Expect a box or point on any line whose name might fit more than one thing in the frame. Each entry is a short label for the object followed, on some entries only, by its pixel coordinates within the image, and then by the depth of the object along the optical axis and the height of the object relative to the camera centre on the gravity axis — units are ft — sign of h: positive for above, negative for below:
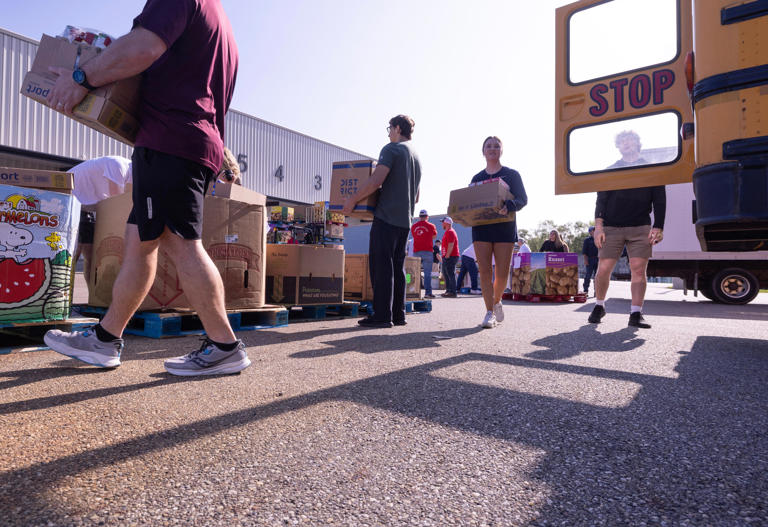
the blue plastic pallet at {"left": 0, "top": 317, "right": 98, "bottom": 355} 8.53 -1.10
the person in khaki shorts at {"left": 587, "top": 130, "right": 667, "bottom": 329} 14.38 +1.60
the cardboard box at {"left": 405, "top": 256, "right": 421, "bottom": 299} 20.39 +0.08
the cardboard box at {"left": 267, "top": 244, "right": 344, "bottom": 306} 14.80 +0.09
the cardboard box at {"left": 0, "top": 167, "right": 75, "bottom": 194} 8.76 +1.87
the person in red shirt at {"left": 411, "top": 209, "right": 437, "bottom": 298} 30.01 +2.48
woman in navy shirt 14.60 +1.26
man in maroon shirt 6.38 +1.69
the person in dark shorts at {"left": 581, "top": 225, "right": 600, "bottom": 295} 37.40 +1.88
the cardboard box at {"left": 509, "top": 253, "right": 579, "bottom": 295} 30.73 +0.36
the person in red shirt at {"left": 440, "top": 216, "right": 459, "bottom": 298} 33.73 +1.57
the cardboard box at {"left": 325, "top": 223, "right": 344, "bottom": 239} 17.20 +1.75
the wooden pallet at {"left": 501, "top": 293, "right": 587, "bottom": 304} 30.76 -1.26
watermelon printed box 8.50 +0.41
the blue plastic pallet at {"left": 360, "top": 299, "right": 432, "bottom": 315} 19.35 -1.22
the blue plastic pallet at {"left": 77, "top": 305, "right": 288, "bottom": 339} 10.55 -1.13
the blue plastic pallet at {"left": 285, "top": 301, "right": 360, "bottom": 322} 15.38 -1.23
